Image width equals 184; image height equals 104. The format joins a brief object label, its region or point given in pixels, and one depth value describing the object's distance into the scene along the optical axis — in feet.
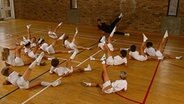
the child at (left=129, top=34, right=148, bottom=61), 19.76
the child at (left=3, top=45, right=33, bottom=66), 17.60
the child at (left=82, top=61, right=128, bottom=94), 13.31
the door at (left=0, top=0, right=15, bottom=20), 40.42
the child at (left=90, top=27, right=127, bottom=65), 18.34
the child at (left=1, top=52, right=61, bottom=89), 13.51
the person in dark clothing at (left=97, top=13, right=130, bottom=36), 30.21
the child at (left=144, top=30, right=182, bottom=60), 20.12
